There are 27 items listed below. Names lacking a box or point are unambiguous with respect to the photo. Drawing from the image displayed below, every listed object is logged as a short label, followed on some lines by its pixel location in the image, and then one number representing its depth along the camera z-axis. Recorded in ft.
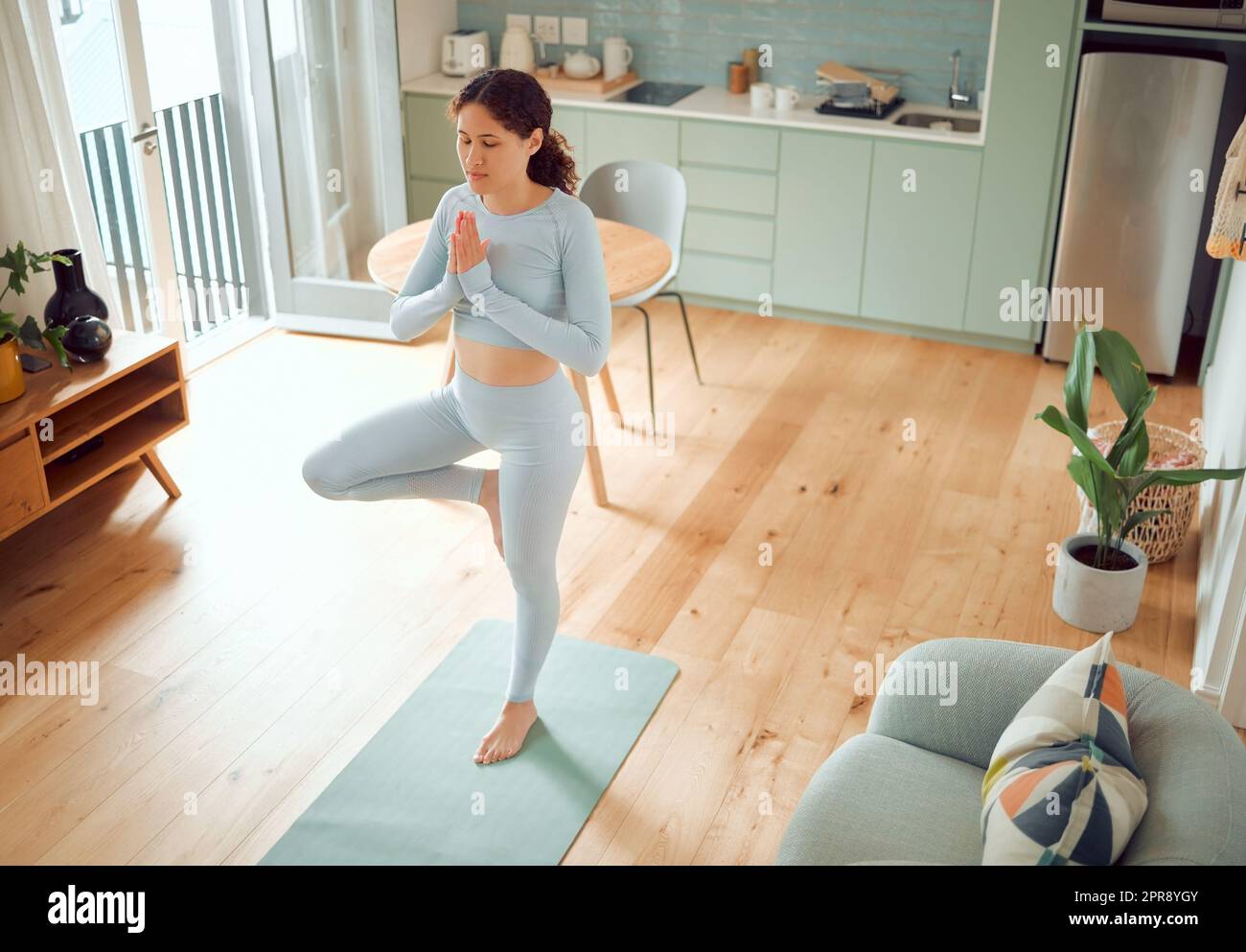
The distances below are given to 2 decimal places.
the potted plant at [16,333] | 11.12
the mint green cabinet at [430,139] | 18.24
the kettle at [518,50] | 18.56
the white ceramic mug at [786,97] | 17.07
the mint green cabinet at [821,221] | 16.67
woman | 7.97
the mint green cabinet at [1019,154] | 15.16
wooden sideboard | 10.98
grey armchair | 5.90
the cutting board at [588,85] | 17.99
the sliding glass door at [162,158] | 13.92
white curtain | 12.25
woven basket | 11.79
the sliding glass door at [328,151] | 16.21
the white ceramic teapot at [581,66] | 18.33
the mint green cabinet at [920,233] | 16.24
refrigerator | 14.71
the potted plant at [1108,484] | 10.50
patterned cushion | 5.89
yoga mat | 8.65
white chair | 14.70
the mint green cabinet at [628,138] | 17.44
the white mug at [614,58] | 18.58
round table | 12.31
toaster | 18.78
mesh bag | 9.54
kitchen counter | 16.21
